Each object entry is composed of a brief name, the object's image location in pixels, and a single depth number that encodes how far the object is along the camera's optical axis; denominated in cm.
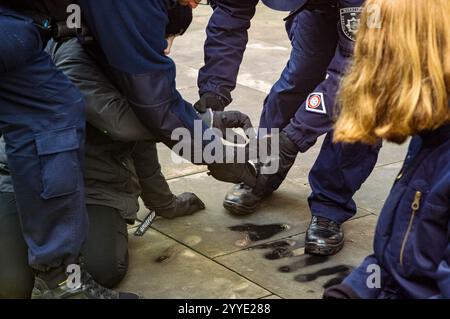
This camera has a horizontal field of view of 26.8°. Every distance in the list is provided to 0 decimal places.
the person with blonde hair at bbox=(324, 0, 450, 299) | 232
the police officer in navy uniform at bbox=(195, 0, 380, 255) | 414
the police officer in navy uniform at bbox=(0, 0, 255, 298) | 333
